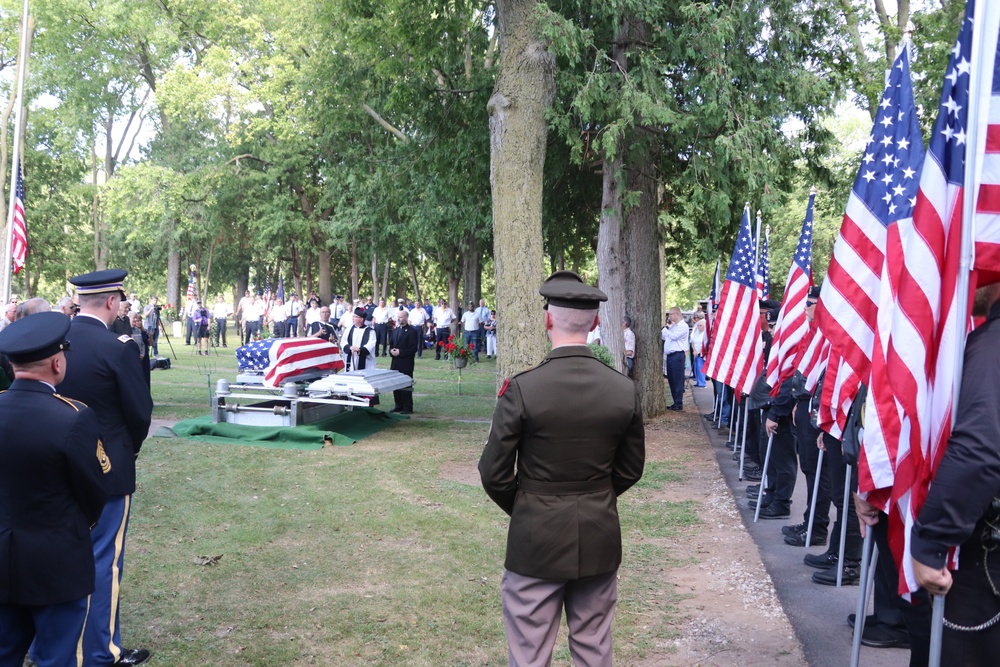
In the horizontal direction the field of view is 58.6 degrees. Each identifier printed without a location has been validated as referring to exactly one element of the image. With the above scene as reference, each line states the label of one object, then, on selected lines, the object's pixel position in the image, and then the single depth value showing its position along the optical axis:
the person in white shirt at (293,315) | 33.31
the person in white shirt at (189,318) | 33.66
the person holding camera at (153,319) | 28.50
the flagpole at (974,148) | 3.45
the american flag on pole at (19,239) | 20.27
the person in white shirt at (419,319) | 32.81
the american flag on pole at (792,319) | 8.84
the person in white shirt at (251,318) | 32.40
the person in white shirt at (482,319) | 32.53
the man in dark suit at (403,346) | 17.64
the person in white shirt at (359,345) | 17.55
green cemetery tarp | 13.15
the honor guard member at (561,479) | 3.76
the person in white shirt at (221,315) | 33.72
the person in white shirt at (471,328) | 31.38
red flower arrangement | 22.95
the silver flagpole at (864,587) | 4.48
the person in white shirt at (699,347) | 23.12
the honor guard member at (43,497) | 3.55
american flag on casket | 14.13
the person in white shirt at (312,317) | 18.53
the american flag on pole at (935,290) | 3.50
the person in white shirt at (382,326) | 32.12
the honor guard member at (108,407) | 4.95
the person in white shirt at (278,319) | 33.50
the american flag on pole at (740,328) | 10.48
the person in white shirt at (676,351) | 18.78
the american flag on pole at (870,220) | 4.67
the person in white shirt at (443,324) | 34.06
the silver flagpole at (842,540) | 6.52
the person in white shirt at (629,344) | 16.85
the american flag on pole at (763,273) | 13.10
